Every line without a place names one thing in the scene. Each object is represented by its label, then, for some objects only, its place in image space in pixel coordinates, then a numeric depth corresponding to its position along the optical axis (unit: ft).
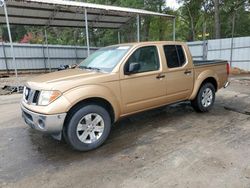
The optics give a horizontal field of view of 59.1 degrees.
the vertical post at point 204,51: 56.80
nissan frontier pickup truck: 11.52
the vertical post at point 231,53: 50.98
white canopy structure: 36.37
